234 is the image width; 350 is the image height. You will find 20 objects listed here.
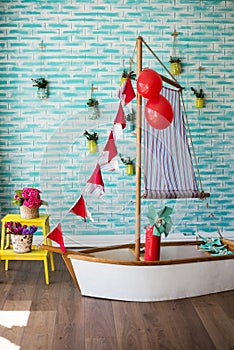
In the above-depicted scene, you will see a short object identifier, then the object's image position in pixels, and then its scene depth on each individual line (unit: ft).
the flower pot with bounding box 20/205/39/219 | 14.21
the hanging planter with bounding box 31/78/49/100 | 17.80
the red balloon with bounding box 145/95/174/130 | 12.07
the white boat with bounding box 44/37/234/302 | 11.94
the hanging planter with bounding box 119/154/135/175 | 18.02
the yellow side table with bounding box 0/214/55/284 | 13.51
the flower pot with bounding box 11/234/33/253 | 13.51
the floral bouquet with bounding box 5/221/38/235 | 13.55
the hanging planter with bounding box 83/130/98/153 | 17.93
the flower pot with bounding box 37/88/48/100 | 17.90
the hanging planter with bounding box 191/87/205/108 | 18.29
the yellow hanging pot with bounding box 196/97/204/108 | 18.28
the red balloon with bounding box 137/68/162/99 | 11.78
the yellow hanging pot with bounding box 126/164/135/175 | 18.02
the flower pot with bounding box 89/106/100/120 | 17.46
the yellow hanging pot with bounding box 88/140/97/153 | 17.94
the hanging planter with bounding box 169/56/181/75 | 18.04
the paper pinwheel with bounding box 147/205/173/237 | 12.68
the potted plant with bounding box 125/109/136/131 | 17.34
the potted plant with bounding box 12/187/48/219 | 14.14
